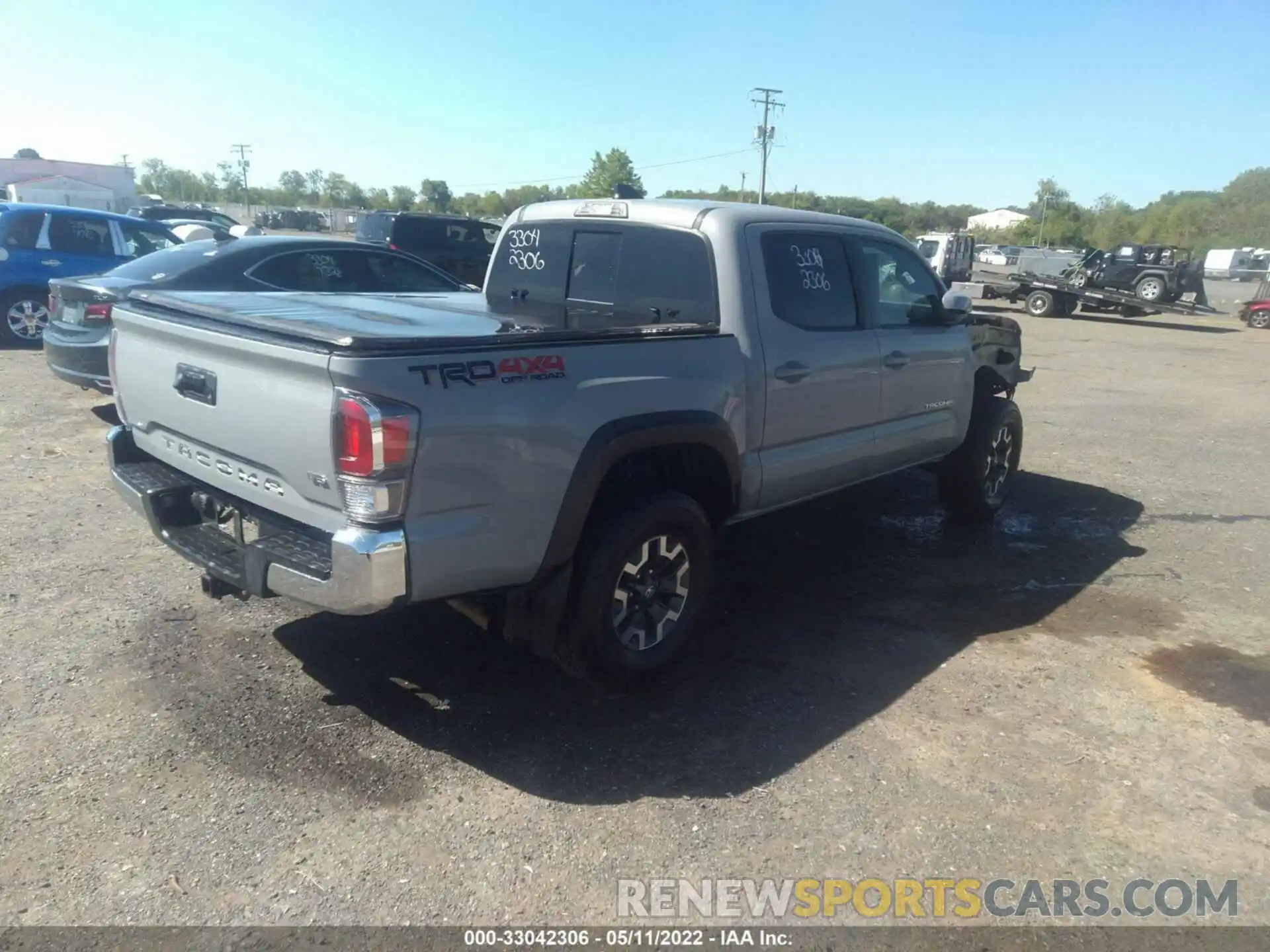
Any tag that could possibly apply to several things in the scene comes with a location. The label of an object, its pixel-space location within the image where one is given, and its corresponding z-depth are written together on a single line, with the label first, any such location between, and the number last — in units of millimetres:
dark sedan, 7656
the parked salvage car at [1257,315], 25391
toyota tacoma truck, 2969
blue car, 11047
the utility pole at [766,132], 60906
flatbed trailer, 24703
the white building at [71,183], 41031
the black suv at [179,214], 28031
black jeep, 24859
